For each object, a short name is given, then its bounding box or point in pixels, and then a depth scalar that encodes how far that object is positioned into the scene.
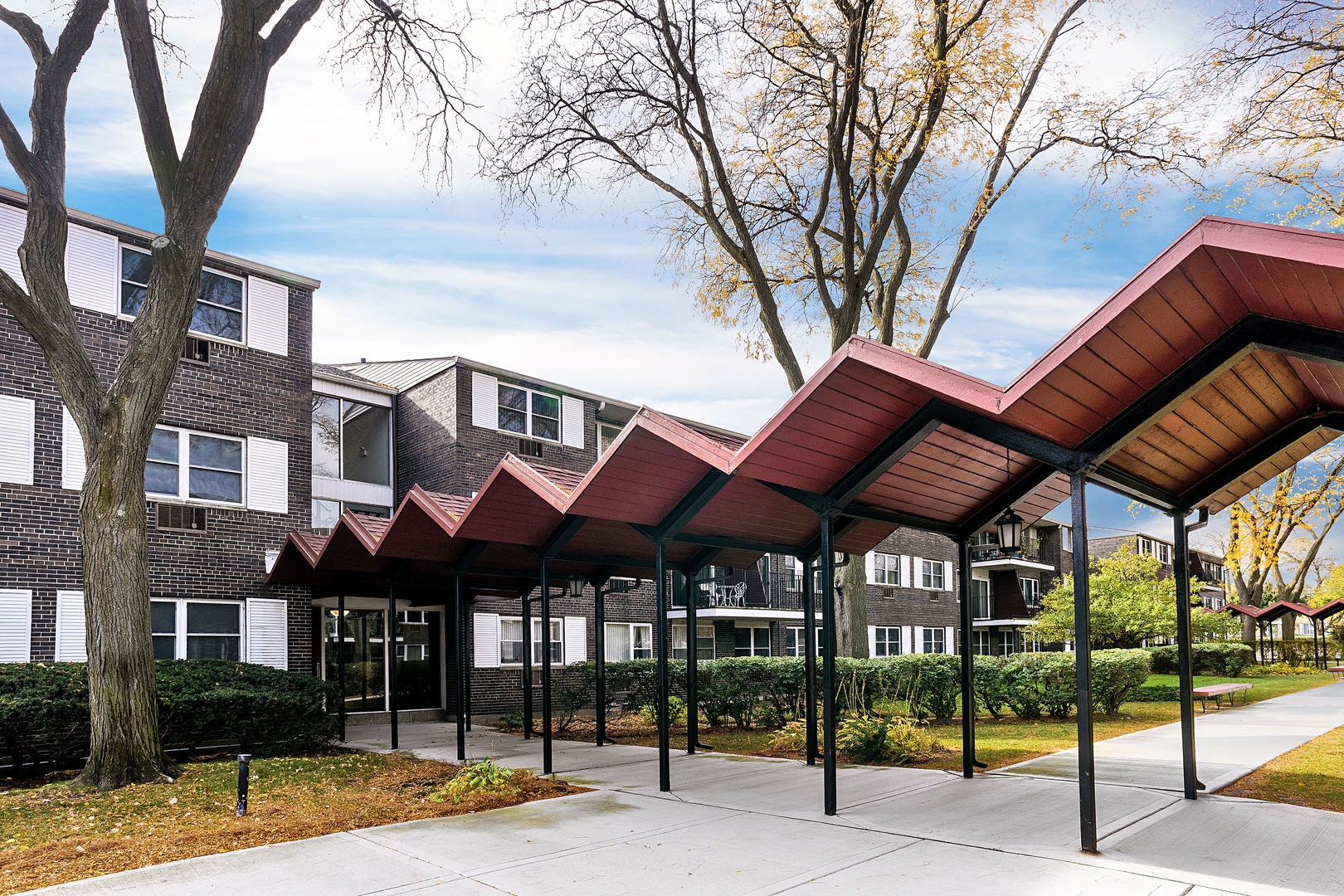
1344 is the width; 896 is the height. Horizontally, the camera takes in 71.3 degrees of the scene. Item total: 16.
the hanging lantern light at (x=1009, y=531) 9.24
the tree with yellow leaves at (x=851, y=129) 15.91
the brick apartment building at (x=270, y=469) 15.21
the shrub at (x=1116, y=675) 16.80
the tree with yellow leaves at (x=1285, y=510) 28.98
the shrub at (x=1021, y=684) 16.97
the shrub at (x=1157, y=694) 22.43
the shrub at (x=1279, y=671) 34.72
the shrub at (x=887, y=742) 12.12
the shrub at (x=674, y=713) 16.94
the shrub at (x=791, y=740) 13.54
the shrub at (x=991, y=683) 16.94
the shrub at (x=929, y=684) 16.45
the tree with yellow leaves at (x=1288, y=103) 16.19
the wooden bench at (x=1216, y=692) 16.93
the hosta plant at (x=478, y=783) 9.60
